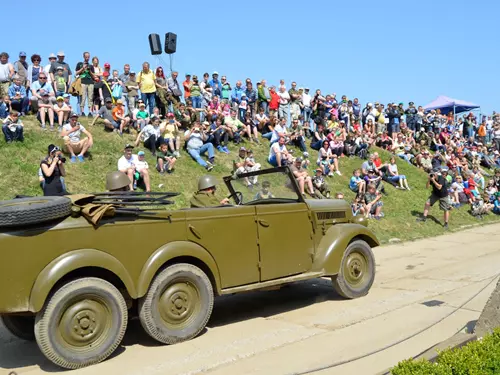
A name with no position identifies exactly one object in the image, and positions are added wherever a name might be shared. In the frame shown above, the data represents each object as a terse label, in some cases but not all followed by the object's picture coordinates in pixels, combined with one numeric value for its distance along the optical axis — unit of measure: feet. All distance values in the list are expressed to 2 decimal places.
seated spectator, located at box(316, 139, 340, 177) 59.57
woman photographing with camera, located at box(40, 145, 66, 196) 35.32
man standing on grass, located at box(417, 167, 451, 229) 51.78
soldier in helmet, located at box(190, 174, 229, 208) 24.12
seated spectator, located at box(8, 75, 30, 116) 45.00
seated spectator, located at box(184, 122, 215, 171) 51.03
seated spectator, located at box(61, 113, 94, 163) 43.39
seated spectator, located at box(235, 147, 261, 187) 50.03
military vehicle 15.66
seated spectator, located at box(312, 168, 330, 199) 52.60
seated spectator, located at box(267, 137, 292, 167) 55.42
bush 11.82
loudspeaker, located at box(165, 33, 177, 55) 58.15
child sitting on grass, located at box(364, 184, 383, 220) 51.24
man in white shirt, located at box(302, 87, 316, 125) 68.03
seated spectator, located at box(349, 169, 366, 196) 55.72
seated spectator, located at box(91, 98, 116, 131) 50.00
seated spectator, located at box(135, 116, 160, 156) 48.53
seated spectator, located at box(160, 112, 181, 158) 50.08
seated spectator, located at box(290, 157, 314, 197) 49.17
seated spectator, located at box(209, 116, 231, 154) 55.16
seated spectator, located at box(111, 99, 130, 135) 50.24
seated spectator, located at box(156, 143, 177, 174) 46.81
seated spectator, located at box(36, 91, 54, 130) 45.62
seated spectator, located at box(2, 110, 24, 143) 41.42
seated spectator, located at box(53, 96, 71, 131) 46.14
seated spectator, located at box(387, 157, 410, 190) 63.82
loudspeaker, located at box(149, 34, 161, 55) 57.52
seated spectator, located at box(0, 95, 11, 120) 43.91
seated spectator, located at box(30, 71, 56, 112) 45.75
